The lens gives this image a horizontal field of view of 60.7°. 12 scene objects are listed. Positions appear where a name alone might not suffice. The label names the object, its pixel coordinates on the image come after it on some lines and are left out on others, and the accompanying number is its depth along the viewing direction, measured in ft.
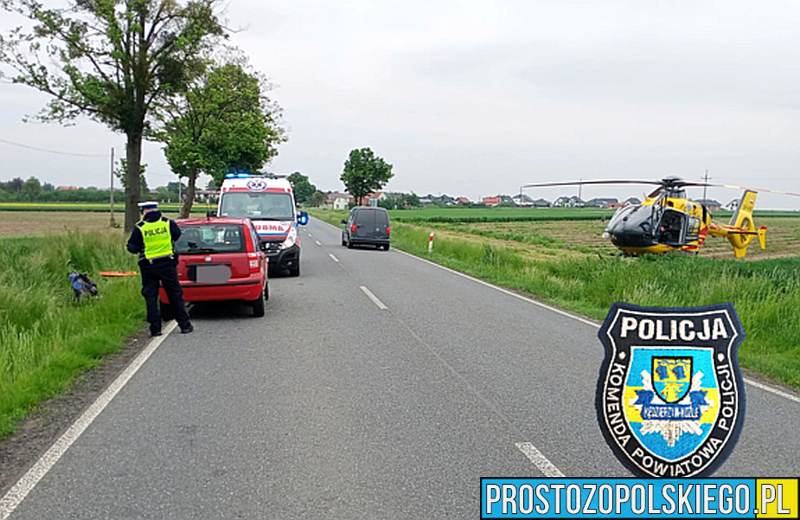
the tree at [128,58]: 75.20
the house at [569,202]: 550.28
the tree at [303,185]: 584.81
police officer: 30.19
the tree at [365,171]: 290.35
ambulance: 54.08
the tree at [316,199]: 628.77
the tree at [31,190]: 394.11
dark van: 96.22
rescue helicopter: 77.66
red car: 34.14
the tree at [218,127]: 117.82
